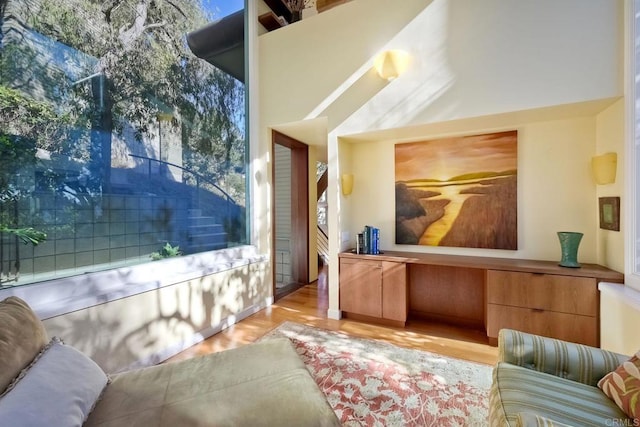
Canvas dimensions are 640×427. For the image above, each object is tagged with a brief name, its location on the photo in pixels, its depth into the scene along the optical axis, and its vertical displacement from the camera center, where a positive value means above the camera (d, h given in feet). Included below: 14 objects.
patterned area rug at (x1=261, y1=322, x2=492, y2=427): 5.40 -4.07
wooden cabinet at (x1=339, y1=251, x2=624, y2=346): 7.18 -2.58
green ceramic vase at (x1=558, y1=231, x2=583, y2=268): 7.50 -1.02
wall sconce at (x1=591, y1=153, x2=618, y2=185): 7.00 +1.19
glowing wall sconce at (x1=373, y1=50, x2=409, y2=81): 8.89 +5.08
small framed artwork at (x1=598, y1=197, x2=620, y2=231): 6.91 -0.03
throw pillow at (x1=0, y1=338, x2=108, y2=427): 2.84 -2.11
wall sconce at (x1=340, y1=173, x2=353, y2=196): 10.55 +1.24
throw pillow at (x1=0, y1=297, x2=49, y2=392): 3.20 -1.64
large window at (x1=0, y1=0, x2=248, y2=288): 5.71 +2.14
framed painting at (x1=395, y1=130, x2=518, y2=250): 8.97 +0.79
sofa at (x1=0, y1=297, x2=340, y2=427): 3.10 -2.59
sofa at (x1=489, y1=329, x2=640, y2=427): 3.51 -2.63
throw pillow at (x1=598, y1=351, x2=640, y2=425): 3.50 -2.46
